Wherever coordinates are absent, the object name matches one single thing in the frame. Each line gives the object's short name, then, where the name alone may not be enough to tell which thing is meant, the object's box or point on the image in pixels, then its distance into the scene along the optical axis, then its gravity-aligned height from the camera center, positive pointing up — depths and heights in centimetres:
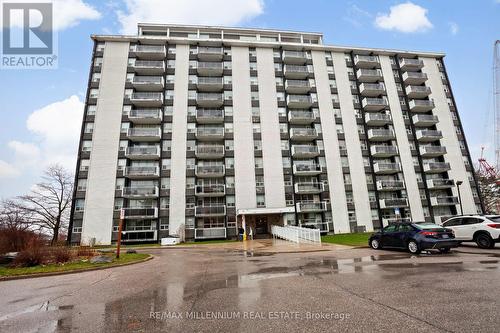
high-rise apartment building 3347 +1238
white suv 1312 -76
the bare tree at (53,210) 3547 +396
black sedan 1194 -96
